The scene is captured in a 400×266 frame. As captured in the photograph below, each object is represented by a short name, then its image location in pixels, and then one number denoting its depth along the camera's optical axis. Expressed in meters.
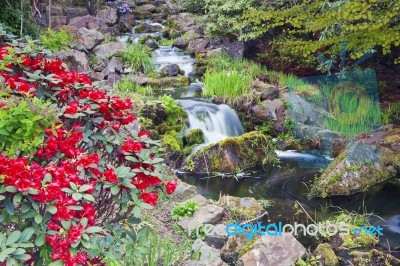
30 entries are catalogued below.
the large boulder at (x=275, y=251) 3.33
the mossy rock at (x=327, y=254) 3.65
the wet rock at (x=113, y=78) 9.71
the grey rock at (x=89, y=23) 13.58
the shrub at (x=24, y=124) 1.70
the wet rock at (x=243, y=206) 4.34
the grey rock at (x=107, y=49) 10.93
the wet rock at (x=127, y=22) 14.88
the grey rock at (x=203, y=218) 3.81
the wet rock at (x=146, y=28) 14.74
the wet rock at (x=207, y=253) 3.19
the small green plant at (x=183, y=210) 3.98
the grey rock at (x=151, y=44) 12.61
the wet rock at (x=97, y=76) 9.91
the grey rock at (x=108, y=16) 14.55
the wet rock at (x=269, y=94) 8.32
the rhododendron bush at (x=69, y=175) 1.63
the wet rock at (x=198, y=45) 12.12
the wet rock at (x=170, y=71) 10.55
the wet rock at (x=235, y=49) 11.27
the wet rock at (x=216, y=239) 3.71
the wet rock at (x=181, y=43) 12.64
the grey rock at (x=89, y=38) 11.36
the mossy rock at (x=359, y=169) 5.45
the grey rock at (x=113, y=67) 10.15
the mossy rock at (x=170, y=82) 9.80
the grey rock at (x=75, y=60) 9.47
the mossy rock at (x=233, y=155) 6.34
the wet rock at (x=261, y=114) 7.95
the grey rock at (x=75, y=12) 14.21
